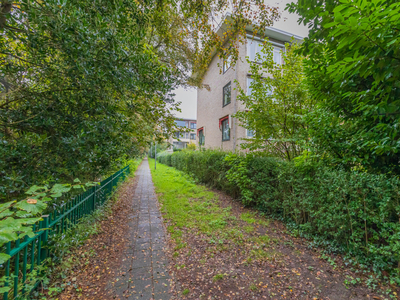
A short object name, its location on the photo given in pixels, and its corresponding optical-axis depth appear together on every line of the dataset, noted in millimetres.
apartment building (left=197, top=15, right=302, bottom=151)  9938
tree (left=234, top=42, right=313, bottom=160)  4953
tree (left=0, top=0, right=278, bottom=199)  2098
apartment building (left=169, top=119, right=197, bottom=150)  44803
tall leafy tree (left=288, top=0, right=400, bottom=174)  1664
